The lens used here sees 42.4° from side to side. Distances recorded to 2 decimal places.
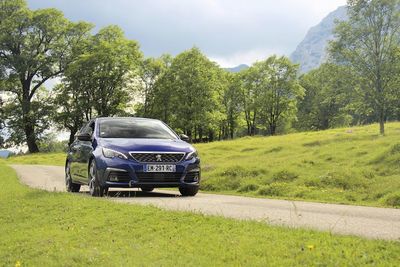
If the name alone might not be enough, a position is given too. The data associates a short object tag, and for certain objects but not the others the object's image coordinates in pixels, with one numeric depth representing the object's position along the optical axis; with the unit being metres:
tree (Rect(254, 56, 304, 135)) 88.56
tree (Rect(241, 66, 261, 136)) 93.94
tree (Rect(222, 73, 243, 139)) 94.56
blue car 11.66
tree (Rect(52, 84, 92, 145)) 72.25
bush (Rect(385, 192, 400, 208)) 13.33
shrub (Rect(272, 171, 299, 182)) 19.39
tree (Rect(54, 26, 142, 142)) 71.56
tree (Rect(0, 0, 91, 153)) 69.44
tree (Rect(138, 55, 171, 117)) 81.00
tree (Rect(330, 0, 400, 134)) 37.09
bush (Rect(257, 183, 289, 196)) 17.16
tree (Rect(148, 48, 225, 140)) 72.56
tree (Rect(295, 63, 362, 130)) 89.62
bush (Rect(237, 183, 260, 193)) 18.70
